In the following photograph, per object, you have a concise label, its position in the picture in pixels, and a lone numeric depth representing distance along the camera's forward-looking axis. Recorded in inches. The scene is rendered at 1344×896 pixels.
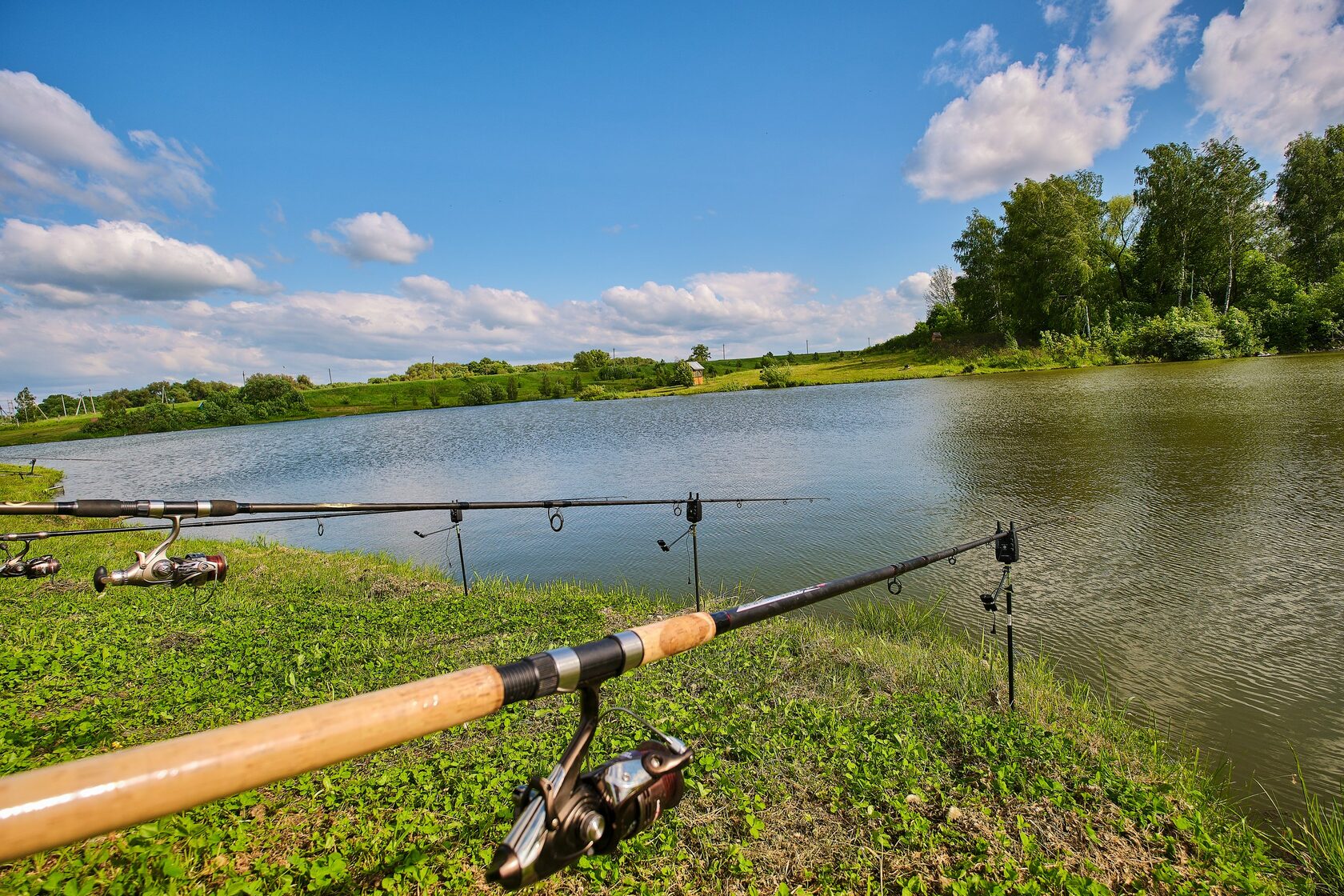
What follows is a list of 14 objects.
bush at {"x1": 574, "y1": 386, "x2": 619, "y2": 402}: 4020.7
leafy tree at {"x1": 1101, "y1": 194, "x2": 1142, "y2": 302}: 2556.6
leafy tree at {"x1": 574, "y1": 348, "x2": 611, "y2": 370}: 5836.6
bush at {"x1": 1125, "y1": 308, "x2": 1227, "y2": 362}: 1995.6
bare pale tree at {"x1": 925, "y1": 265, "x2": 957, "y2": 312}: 3779.5
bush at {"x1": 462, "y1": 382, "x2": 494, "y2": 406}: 4667.8
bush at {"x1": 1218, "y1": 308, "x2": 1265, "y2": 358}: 1971.0
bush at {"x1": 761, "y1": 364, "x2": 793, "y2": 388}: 3393.2
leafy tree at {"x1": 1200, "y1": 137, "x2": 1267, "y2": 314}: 2106.3
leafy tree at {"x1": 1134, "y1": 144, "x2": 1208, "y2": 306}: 2201.0
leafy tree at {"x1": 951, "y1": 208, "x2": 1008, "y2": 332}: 2918.3
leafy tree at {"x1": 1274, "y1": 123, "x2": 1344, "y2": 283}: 2031.3
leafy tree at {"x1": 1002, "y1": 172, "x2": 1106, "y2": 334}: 2399.1
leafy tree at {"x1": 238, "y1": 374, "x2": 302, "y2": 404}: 4254.4
